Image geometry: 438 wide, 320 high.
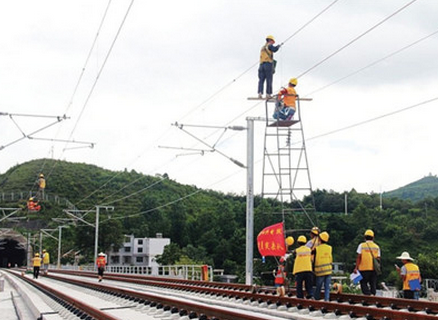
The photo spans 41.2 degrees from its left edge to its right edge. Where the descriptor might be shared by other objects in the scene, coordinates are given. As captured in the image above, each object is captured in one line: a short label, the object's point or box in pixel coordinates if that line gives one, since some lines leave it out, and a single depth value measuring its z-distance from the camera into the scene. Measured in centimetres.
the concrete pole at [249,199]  2286
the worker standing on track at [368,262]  1223
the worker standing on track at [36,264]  3372
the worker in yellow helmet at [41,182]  3356
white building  10594
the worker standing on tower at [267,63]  1988
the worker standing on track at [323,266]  1223
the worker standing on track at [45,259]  3728
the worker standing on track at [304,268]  1223
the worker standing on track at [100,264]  2932
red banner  1867
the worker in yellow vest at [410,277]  1199
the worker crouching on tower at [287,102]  2097
